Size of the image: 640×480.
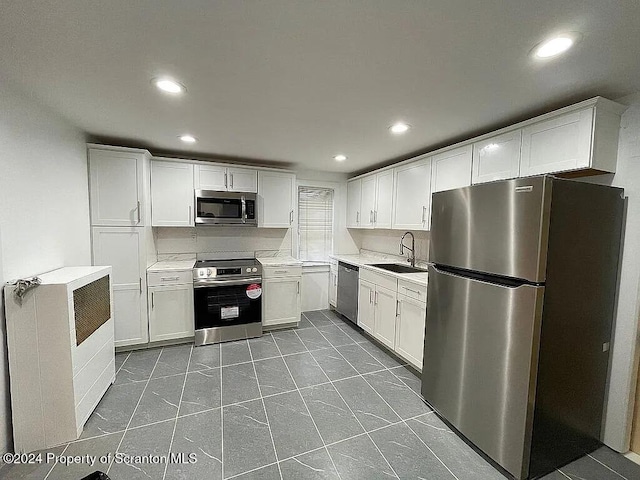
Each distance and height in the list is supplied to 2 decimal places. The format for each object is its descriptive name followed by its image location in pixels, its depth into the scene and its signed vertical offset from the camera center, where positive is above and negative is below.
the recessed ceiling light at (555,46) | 1.19 +0.86
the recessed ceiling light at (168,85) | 1.64 +0.86
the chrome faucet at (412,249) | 3.51 -0.31
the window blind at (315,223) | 4.48 +0.02
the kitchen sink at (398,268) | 3.38 -0.54
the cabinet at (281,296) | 3.59 -1.00
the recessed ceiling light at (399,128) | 2.30 +0.88
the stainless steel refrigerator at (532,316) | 1.48 -0.53
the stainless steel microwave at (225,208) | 3.41 +0.18
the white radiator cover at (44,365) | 1.68 -0.95
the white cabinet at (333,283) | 4.33 -0.98
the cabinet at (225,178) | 3.42 +0.58
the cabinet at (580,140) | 1.64 +0.58
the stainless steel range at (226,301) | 3.20 -0.98
